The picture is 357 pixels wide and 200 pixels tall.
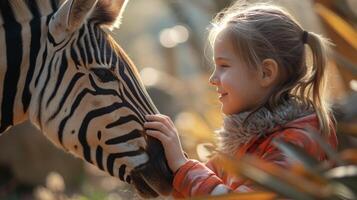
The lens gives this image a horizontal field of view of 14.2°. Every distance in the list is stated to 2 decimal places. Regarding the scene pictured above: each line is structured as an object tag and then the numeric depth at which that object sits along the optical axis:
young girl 5.01
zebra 5.88
